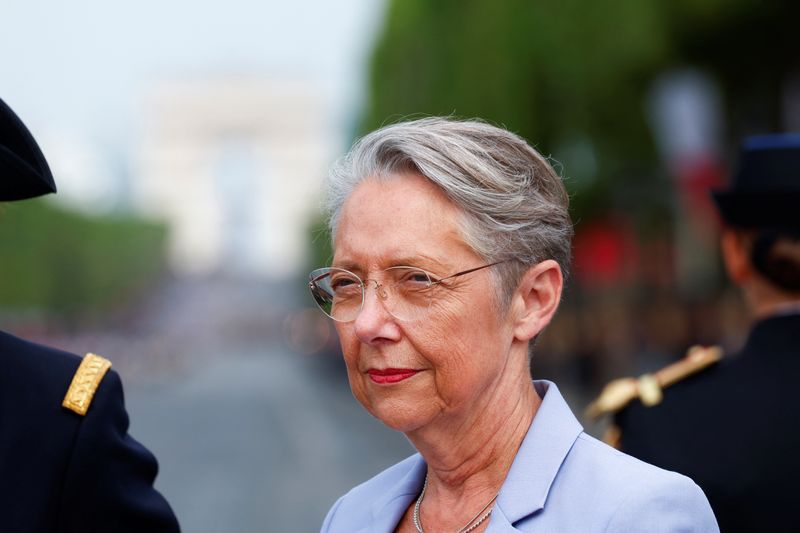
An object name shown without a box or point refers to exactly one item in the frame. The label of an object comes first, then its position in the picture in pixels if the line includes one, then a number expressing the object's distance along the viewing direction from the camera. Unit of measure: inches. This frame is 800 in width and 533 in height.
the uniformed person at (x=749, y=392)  222.5
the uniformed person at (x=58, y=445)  185.6
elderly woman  169.9
